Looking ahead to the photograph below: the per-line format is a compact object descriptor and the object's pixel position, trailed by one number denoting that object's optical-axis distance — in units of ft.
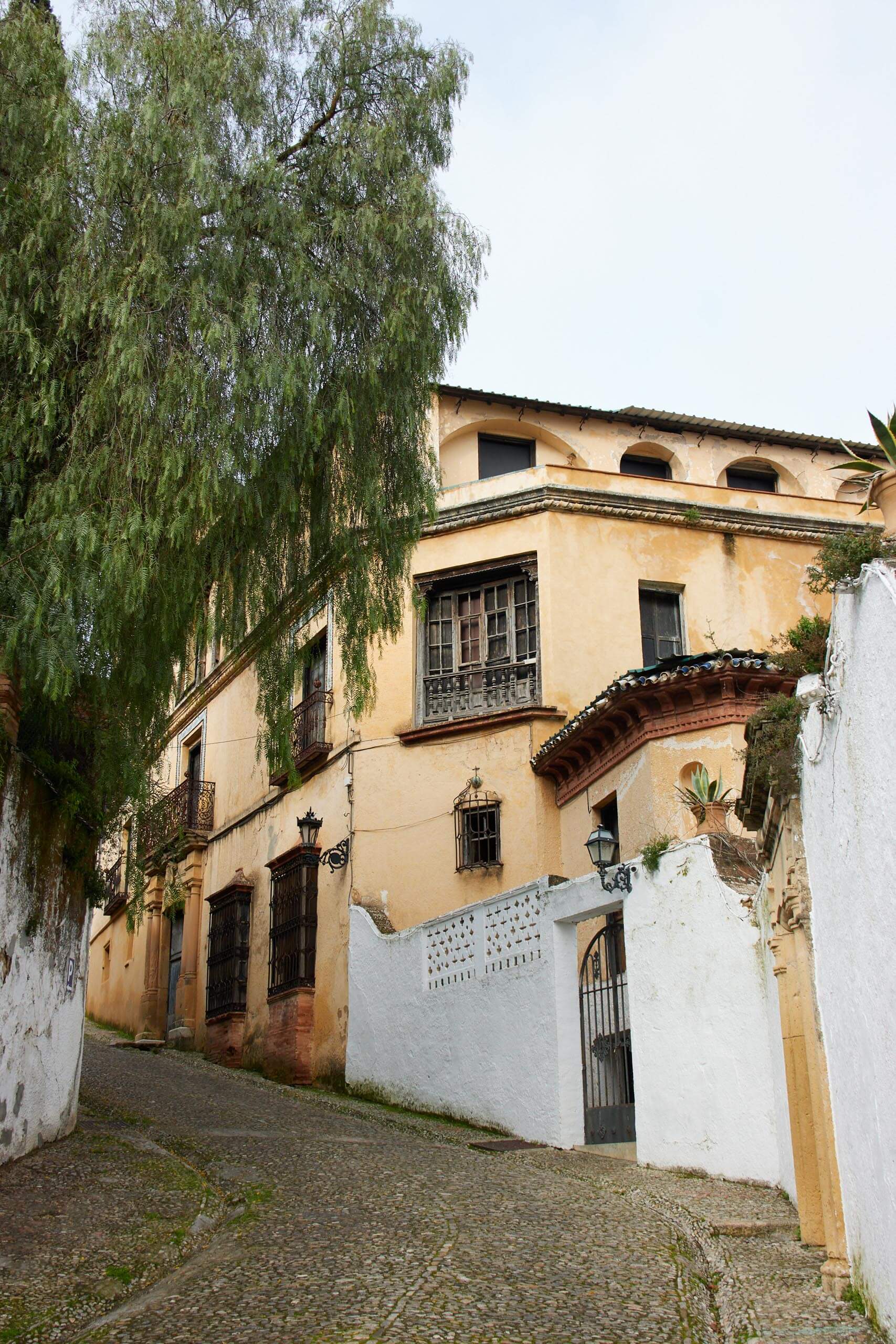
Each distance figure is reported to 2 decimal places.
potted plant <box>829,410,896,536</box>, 16.65
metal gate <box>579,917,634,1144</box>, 35.09
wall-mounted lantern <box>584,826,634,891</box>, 34.76
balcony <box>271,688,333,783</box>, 57.36
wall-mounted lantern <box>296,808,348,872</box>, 53.98
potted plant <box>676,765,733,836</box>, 35.40
